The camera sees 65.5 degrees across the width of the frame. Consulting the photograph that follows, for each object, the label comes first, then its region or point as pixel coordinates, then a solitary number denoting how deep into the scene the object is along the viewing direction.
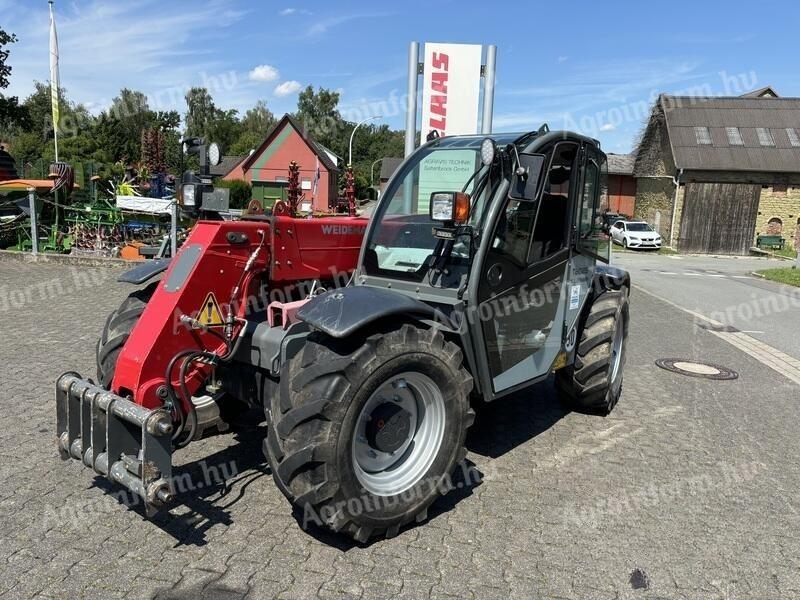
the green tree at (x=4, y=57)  29.50
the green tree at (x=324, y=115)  73.12
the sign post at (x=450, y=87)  9.78
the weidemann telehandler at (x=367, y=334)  3.04
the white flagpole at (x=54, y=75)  20.19
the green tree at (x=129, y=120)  48.77
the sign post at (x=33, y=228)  13.55
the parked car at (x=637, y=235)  31.67
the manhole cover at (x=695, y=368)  7.25
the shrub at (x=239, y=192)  37.70
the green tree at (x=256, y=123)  78.69
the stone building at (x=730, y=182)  32.56
